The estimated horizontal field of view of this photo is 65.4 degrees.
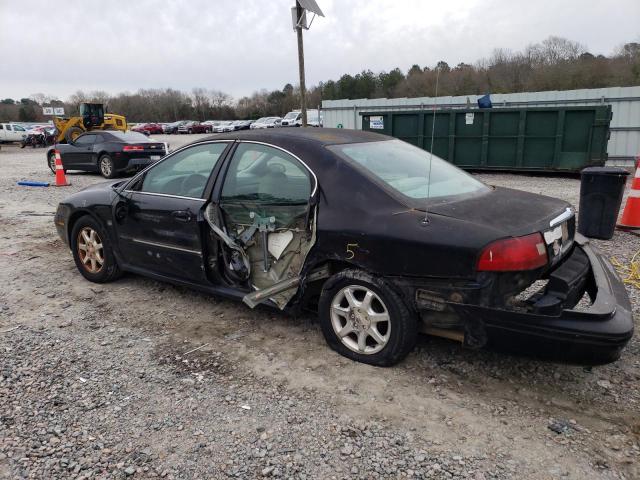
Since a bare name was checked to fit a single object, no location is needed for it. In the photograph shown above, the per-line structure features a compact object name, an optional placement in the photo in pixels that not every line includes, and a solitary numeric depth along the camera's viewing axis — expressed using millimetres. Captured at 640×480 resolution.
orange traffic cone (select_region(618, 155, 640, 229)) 6770
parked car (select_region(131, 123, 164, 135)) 51138
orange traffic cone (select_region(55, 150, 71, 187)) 13023
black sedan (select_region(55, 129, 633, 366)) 2746
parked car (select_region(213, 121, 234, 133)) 49191
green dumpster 12156
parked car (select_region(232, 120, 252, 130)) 48516
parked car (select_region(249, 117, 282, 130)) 42750
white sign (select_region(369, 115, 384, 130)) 14547
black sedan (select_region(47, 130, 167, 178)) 14477
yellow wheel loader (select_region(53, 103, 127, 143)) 21672
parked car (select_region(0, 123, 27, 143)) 35312
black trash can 6293
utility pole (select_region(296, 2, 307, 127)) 9789
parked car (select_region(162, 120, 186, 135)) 52094
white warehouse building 14906
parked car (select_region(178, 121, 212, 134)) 50884
